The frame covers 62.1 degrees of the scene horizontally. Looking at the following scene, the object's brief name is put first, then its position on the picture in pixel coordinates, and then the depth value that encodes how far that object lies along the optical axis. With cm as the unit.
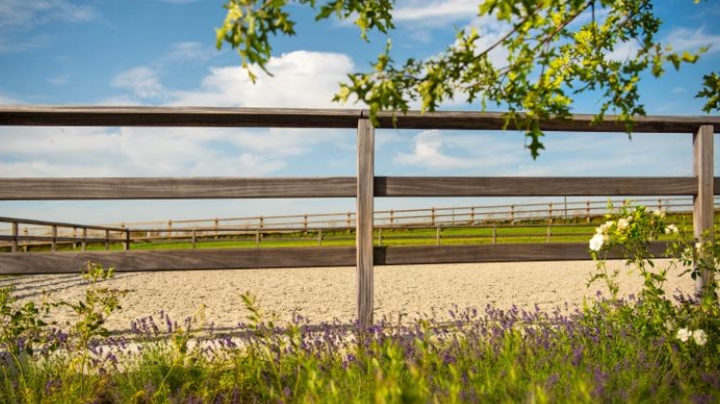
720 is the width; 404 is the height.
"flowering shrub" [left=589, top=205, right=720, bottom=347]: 315
